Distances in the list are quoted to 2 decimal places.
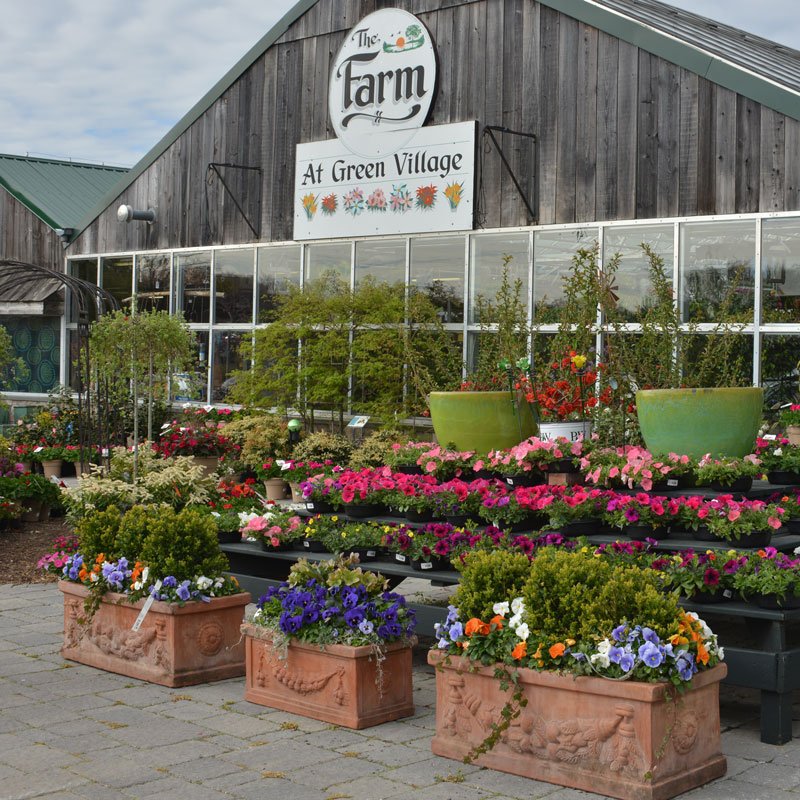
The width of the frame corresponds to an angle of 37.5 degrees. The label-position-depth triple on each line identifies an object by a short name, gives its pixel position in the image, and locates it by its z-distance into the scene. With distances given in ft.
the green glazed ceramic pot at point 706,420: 22.82
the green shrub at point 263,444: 46.24
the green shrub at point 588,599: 15.93
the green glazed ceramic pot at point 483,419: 27.12
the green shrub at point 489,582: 17.34
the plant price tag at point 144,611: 20.86
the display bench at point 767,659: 17.16
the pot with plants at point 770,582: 17.42
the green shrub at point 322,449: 43.42
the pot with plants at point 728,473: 21.79
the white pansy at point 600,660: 15.38
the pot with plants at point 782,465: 23.82
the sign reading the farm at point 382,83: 46.19
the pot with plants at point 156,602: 21.07
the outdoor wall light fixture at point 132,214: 55.21
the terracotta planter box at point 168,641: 20.97
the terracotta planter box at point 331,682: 18.25
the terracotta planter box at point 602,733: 14.92
